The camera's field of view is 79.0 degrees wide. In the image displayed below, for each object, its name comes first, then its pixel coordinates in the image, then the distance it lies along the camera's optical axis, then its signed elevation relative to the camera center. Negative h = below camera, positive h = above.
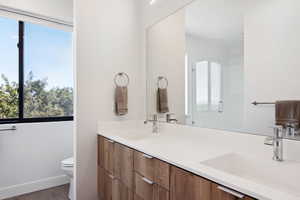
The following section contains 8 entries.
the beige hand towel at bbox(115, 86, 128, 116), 2.06 +0.01
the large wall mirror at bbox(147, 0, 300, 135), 1.07 +0.30
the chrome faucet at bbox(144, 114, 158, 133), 1.96 -0.24
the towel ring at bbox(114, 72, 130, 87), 2.13 +0.30
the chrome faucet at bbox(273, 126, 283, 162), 0.97 -0.23
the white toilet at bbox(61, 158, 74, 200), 2.10 -0.79
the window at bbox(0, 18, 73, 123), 2.31 +0.40
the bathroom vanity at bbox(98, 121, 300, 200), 0.79 -0.36
